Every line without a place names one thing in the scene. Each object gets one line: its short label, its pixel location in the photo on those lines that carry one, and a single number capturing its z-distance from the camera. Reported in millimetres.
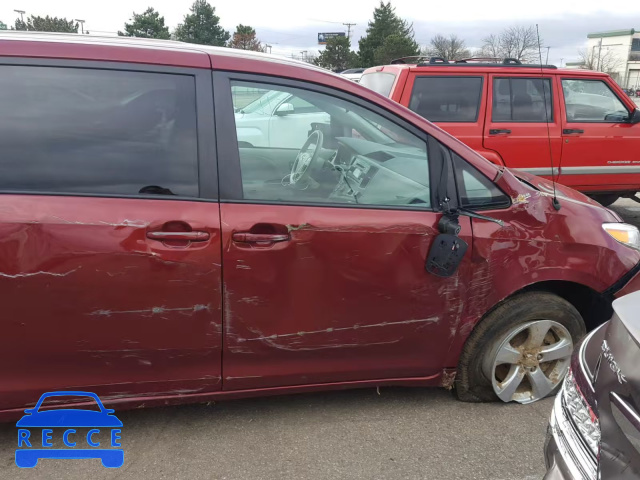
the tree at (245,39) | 58650
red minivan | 2119
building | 76812
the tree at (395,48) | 45844
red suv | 5711
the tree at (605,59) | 72894
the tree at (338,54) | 53812
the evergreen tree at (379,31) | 51312
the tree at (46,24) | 50719
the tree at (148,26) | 49656
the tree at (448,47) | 56391
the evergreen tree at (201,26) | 52156
